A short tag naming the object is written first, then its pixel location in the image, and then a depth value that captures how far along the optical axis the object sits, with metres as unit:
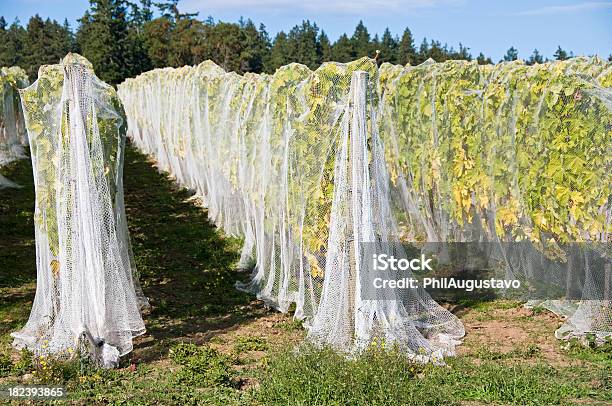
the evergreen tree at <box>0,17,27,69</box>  65.08
